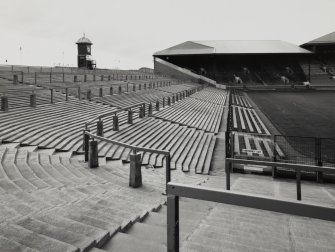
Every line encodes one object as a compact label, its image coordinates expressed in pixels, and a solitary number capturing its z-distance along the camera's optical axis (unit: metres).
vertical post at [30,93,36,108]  15.40
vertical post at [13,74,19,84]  21.09
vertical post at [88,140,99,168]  8.24
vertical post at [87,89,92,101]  20.20
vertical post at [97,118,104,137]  12.89
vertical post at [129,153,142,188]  6.89
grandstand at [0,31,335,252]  3.93
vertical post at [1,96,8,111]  13.68
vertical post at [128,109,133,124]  16.41
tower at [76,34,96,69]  51.31
